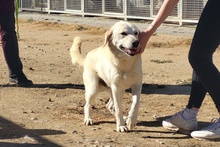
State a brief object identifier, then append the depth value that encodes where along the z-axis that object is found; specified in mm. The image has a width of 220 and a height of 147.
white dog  6362
